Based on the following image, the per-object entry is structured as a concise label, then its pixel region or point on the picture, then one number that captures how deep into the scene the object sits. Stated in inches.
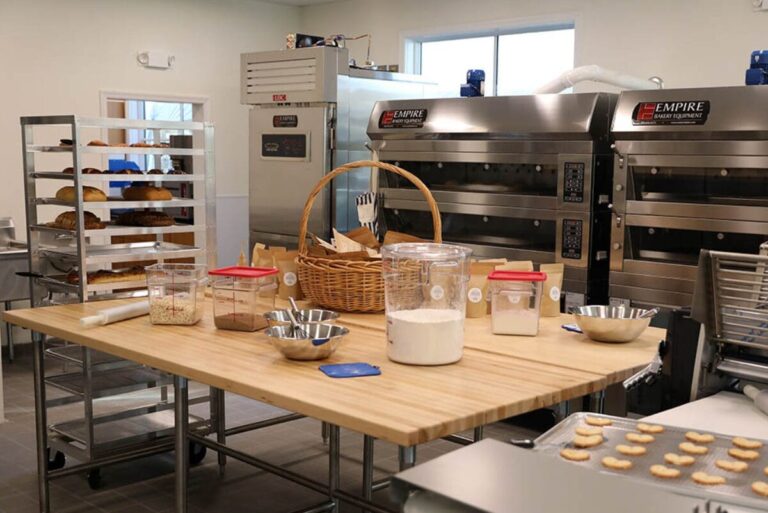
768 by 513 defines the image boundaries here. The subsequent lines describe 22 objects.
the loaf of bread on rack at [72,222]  152.3
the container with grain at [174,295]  105.6
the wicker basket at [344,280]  108.0
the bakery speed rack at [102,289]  145.5
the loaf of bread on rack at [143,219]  165.8
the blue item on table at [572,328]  104.0
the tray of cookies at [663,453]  55.2
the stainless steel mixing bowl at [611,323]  96.8
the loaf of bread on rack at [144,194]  164.1
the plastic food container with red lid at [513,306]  99.0
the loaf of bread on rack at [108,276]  153.9
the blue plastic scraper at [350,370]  82.0
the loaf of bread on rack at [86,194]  156.9
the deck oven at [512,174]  160.9
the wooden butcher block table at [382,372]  70.8
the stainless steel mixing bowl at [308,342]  86.5
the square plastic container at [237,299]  102.7
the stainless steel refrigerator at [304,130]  203.5
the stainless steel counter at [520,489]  44.4
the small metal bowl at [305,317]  95.1
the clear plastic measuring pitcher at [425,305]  84.9
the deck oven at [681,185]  140.7
